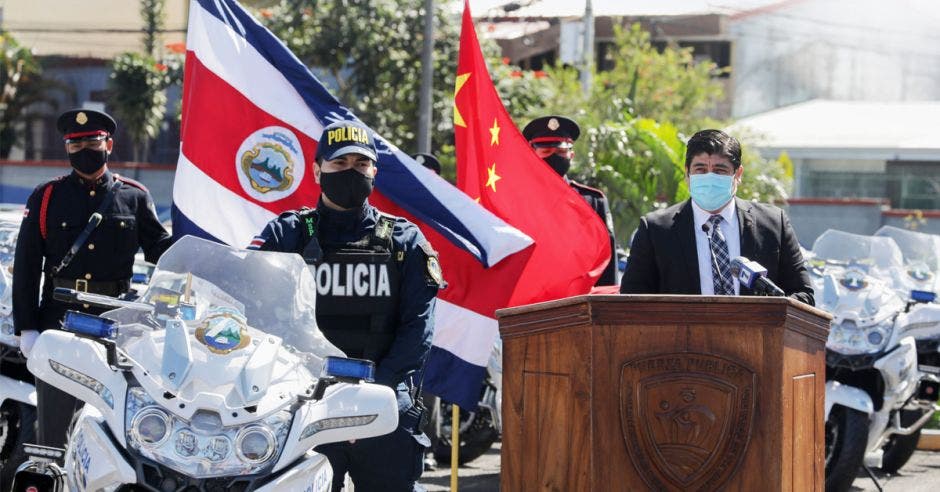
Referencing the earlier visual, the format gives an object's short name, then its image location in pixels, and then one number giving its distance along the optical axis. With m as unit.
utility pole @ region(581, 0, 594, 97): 26.31
